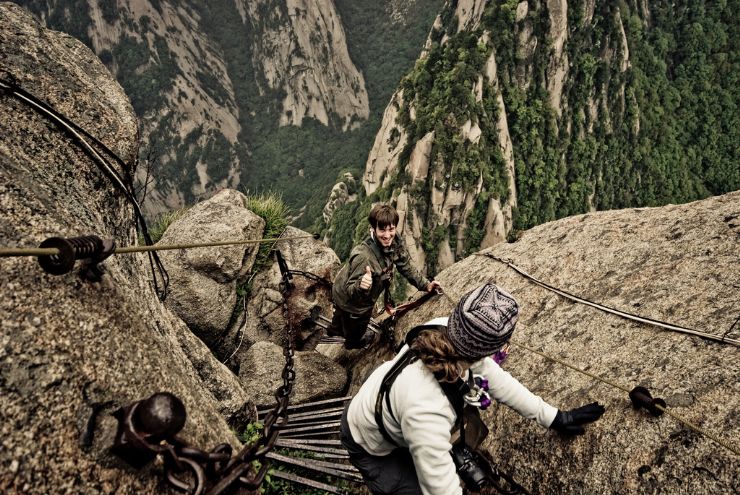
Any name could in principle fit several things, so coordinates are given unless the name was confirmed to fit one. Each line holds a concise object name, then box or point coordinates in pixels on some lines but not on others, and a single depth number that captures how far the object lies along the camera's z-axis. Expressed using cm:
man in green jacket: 506
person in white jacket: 231
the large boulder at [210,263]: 851
